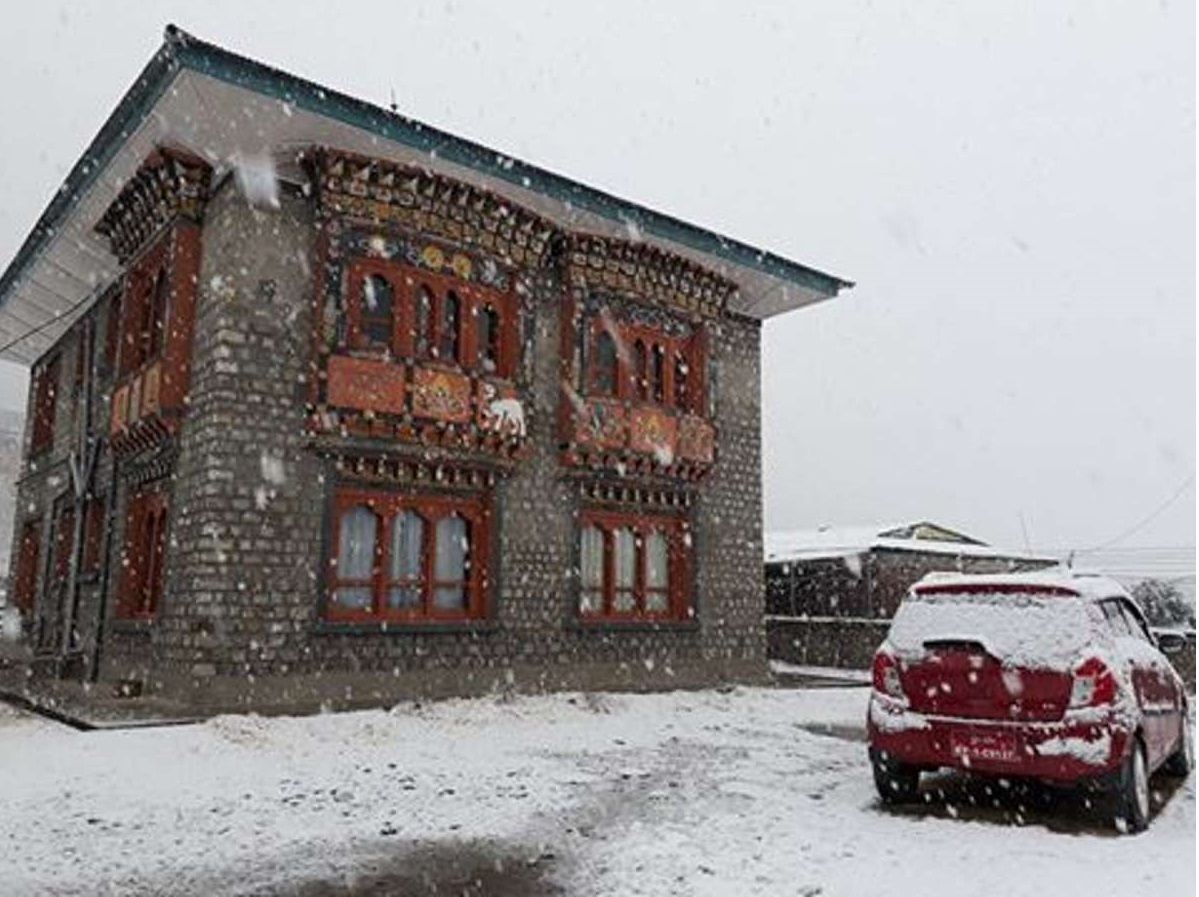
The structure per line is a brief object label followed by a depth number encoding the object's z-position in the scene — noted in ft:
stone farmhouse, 39.63
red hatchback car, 21.03
